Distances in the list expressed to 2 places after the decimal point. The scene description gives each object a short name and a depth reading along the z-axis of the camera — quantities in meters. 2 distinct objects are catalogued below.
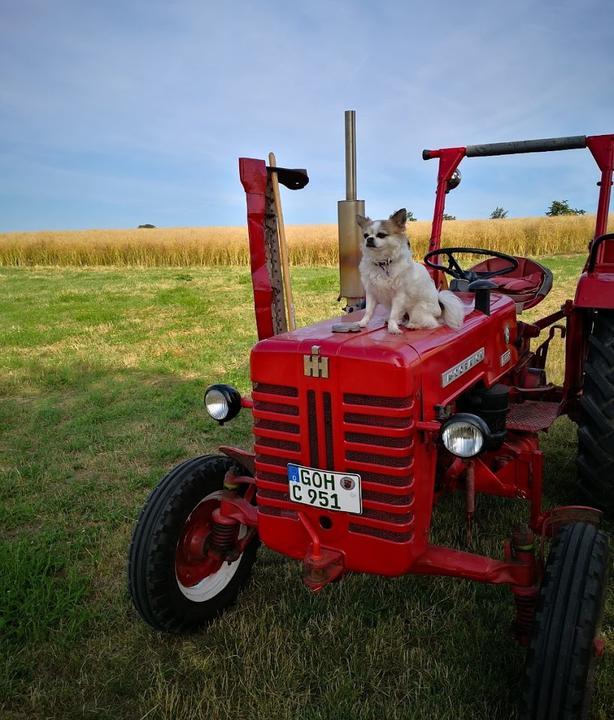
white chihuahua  2.23
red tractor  1.77
